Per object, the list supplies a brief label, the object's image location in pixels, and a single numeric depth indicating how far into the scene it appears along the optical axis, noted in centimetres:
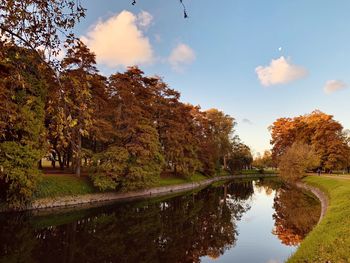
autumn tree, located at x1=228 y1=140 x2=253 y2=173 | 8025
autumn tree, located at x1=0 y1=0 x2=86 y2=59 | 516
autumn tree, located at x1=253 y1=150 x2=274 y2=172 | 11309
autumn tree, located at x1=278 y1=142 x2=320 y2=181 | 5009
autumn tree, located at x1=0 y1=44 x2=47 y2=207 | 2130
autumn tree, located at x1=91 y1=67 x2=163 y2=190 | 3023
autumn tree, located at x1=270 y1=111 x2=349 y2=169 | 5722
